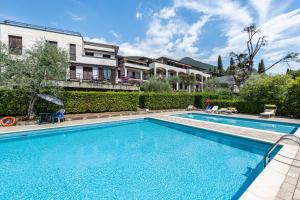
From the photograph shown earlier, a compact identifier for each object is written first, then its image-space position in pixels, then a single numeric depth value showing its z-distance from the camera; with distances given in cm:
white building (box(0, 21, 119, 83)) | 1970
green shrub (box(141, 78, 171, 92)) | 2945
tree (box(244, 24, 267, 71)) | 3184
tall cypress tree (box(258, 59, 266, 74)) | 6709
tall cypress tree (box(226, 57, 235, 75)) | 3603
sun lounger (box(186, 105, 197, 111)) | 2302
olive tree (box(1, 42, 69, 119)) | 1149
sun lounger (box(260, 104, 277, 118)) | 1510
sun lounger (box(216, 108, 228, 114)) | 1910
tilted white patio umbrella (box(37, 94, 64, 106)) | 1176
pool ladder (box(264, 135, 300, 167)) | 400
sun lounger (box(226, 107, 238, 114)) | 1873
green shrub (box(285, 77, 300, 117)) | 1510
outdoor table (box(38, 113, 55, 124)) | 1240
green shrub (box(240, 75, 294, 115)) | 1625
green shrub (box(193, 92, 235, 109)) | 2500
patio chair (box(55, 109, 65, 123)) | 1264
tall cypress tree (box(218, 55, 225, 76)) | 7650
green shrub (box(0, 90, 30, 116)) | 1260
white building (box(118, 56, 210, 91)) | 3678
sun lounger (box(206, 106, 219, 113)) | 1985
